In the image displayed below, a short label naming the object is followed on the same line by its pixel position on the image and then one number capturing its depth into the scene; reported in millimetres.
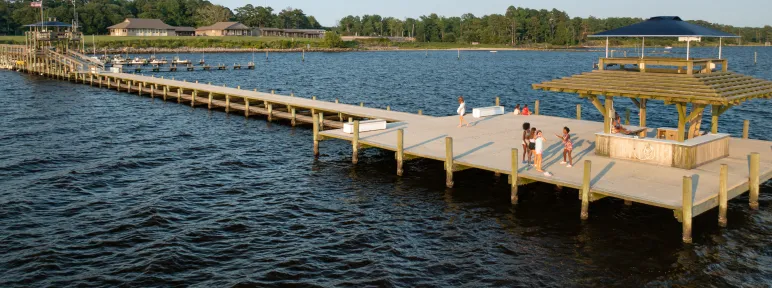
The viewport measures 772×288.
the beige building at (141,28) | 184875
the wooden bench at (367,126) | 31906
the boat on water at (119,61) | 99138
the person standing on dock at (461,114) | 32844
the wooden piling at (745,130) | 30672
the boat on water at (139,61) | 103000
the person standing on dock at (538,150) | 23688
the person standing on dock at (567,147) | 24405
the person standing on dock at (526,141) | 24866
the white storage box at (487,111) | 36600
